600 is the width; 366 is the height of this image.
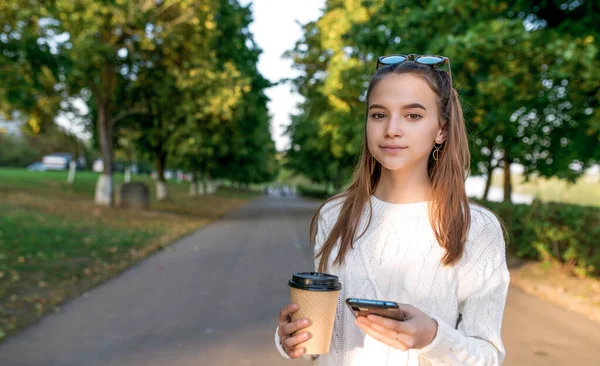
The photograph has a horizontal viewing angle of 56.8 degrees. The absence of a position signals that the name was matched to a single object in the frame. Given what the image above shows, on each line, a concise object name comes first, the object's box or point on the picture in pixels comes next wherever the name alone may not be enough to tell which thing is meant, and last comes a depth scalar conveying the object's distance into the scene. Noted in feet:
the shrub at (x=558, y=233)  29.01
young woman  5.69
